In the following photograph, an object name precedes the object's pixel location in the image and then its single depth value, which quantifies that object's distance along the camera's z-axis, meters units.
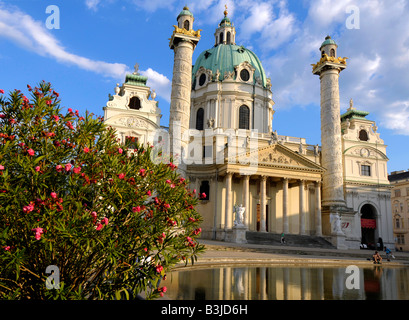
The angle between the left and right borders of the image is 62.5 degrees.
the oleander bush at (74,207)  4.41
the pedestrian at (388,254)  24.31
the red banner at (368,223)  41.84
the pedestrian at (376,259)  21.46
